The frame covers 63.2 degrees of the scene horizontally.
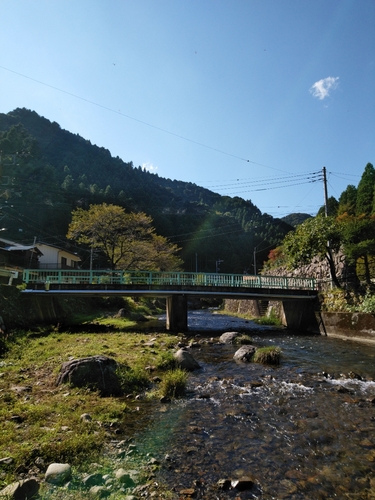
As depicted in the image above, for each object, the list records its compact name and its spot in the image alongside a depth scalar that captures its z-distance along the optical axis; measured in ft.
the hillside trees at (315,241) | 71.46
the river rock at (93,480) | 13.66
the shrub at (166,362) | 35.65
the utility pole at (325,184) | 87.56
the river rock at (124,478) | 13.93
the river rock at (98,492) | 12.82
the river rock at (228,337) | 57.82
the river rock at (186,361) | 36.65
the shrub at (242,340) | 56.65
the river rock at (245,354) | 41.96
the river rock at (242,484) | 14.38
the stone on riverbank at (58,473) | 13.69
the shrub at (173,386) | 26.50
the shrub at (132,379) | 27.41
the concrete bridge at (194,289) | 74.90
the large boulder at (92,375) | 25.61
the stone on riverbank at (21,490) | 12.03
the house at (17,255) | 124.98
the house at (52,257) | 142.72
